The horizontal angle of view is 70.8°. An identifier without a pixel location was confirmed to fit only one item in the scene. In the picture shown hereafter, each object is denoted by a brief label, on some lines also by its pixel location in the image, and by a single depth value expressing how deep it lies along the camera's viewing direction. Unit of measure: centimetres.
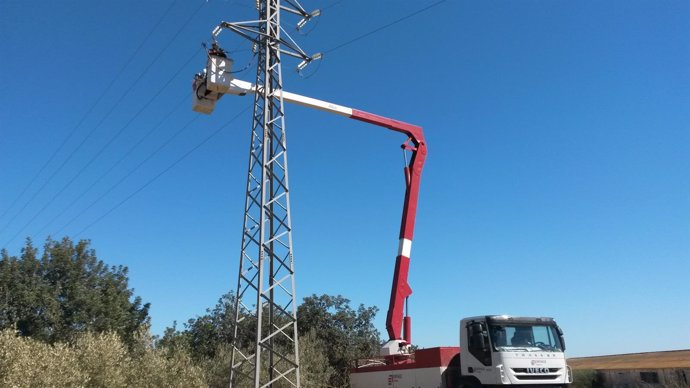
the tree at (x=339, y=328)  3547
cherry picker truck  1323
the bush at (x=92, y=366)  1681
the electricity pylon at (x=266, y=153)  1364
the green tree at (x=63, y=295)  3384
